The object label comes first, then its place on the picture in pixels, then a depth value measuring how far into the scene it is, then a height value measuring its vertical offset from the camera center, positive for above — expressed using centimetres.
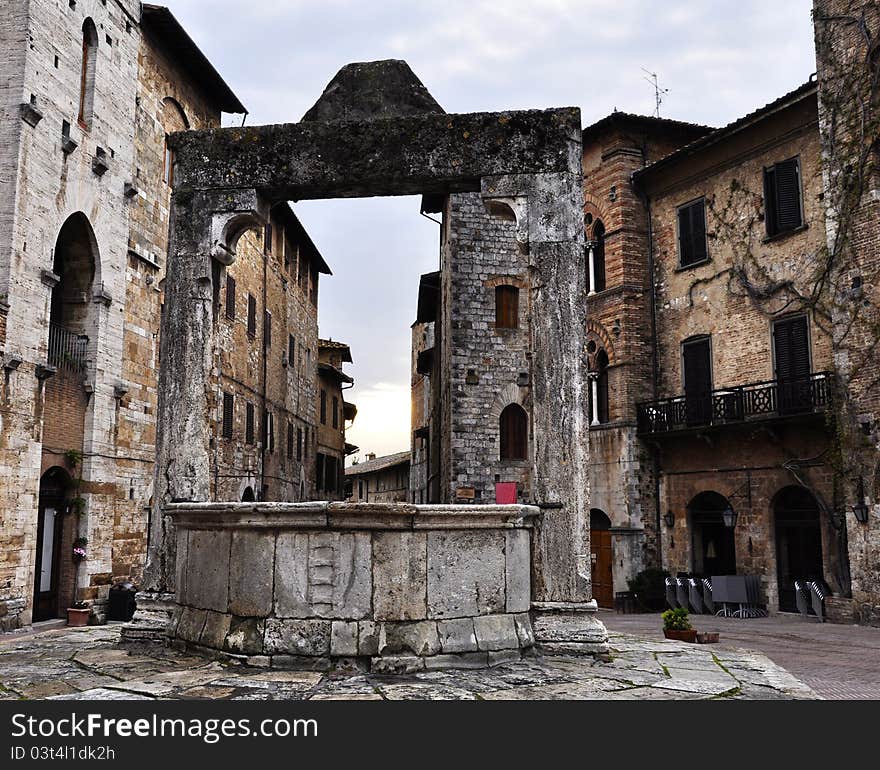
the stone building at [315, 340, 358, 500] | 3447 +415
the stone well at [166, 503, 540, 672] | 619 -55
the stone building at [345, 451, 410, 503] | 4534 +214
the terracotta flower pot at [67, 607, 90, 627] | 1388 -164
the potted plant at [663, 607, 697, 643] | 941 -132
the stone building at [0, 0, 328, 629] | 1300 +427
